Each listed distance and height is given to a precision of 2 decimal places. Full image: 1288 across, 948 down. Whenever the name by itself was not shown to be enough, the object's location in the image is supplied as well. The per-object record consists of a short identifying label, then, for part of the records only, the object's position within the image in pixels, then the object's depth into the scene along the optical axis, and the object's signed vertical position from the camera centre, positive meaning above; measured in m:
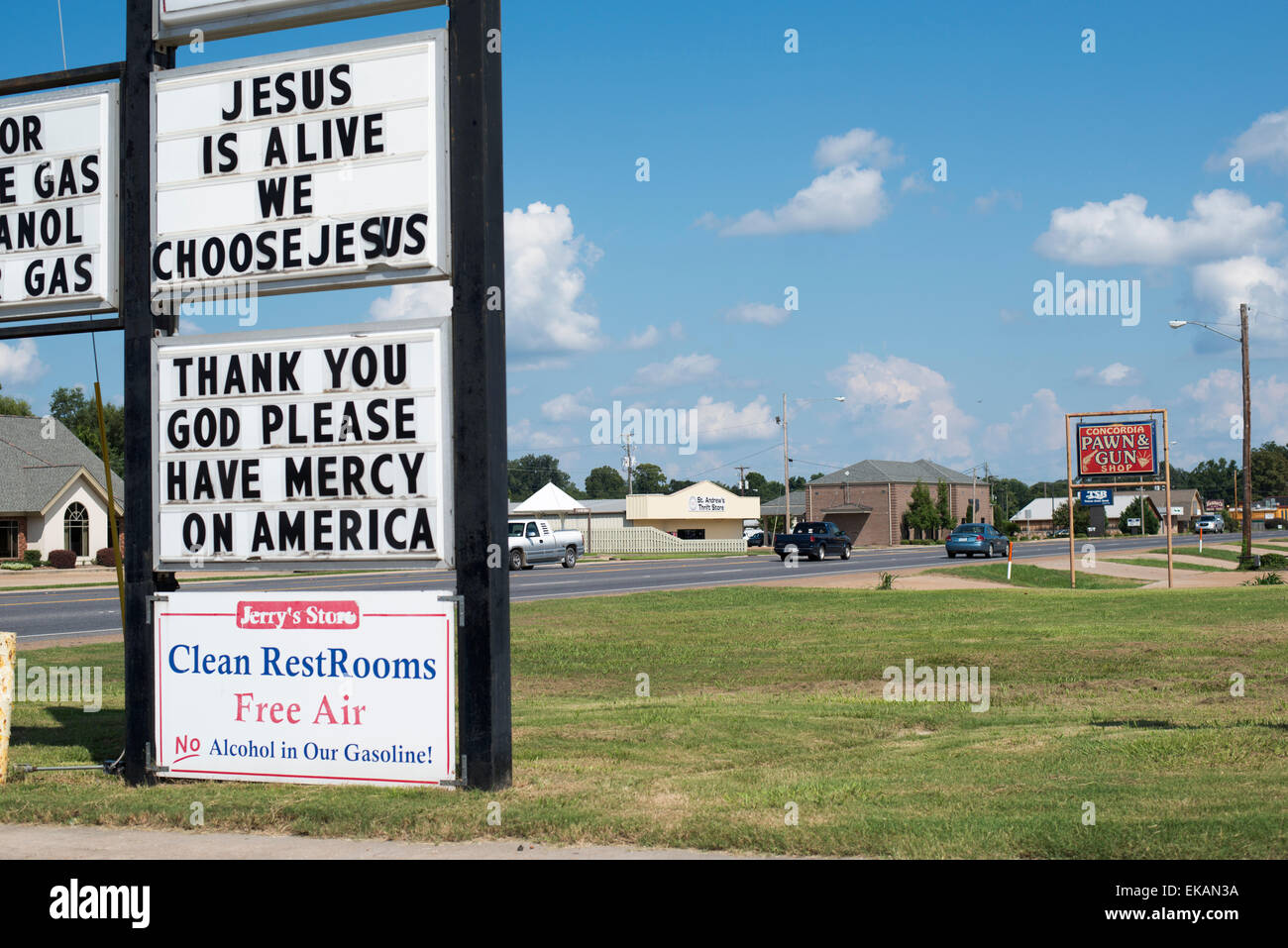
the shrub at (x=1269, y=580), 30.88 -2.52
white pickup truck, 45.28 -1.94
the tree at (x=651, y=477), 166.50 +2.30
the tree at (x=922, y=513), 107.12 -2.11
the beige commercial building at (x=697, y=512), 96.25 -1.50
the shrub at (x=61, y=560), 50.50 -2.37
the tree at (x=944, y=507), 109.44 -1.73
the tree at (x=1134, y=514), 132.50 -3.55
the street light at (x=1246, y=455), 43.00 +1.10
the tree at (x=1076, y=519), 120.21 -3.32
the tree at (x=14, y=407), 89.25 +7.41
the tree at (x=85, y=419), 85.09 +6.87
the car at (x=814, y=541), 53.44 -2.24
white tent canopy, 92.11 -0.57
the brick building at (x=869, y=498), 108.56 -0.72
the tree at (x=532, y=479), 183.26 +2.60
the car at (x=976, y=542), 54.59 -2.42
